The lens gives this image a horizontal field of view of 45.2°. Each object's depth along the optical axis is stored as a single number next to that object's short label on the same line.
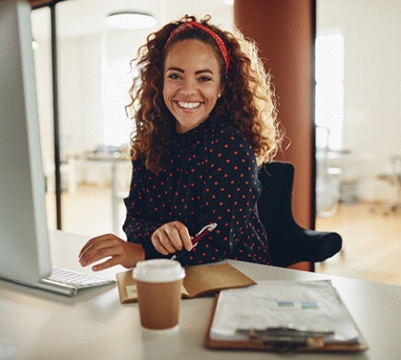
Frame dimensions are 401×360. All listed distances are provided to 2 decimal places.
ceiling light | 5.48
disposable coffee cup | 0.73
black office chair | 1.79
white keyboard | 1.01
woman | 1.31
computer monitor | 0.63
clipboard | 0.70
